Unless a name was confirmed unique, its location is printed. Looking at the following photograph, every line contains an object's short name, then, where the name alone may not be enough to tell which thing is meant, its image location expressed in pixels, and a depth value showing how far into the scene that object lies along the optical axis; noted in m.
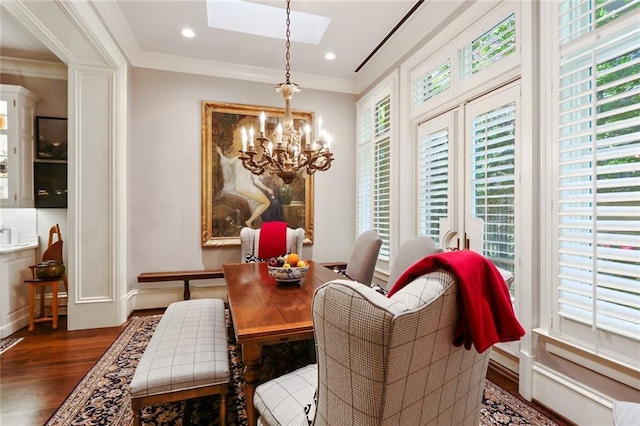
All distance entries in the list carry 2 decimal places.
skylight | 3.00
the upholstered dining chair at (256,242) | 3.60
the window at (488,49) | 2.12
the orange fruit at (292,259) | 2.22
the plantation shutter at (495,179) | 2.12
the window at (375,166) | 3.64
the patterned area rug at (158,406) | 1.73
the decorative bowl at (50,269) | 3.09
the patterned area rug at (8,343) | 2.68
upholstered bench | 1.36
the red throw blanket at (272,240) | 3.54
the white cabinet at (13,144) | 3.28
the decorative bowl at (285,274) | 2.06
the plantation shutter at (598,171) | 1.43
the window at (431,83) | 2.73
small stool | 3.04
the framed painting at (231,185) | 3.86
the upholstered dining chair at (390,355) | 0.73
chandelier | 2.26
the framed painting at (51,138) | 3.53
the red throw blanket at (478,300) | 0.81
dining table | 1.35
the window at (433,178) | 2.76
